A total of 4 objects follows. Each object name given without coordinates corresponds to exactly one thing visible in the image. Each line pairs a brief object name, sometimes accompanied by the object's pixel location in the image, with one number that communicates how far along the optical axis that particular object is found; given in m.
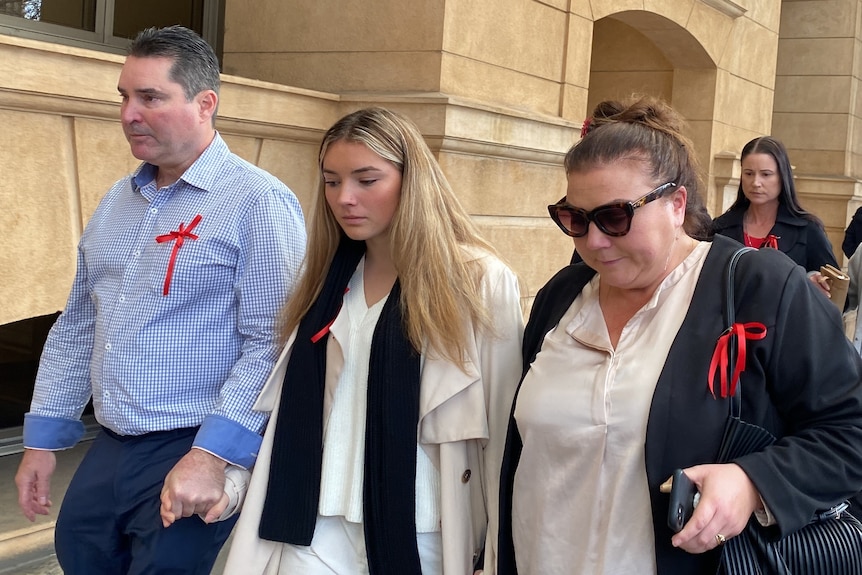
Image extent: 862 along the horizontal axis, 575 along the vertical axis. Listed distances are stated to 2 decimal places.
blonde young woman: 2.43
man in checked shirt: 2.72
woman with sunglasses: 1.91
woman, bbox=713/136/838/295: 5.67
